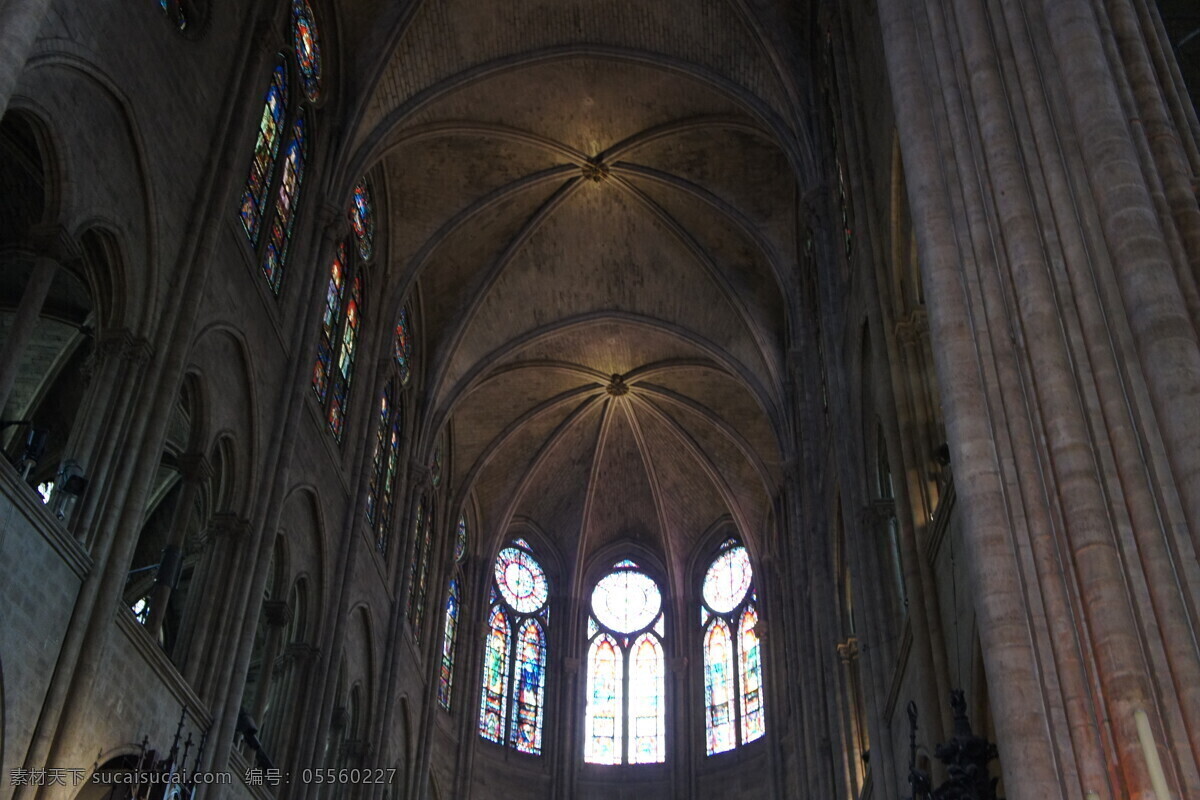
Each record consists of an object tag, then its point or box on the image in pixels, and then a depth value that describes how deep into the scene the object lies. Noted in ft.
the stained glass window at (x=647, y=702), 97.25
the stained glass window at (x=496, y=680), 95.25
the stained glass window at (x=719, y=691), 95.45
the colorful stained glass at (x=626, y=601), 103.81
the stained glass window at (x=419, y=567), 81.56
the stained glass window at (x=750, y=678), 93.76
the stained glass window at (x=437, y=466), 89.61
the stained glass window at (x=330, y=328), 64.34
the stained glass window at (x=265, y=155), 54.95
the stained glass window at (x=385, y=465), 73.97
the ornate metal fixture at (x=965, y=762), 25.43
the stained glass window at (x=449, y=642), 90.02
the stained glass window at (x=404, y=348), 80.59
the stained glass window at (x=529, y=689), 96.32
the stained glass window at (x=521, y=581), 102.37
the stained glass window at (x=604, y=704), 97.60
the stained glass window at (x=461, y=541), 93.81
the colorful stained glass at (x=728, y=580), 101.09
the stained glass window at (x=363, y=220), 72.49
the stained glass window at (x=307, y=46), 61.93
